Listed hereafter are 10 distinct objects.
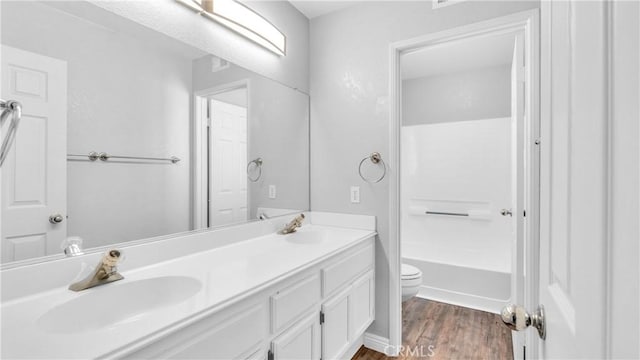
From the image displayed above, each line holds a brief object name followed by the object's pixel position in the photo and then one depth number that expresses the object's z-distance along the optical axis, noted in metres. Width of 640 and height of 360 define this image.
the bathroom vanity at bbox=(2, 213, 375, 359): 0.76
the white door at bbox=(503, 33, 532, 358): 1.75
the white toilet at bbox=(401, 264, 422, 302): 2.48
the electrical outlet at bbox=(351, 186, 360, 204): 2.19
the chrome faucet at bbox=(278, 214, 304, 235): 2.04
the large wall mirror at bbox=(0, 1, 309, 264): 1.00
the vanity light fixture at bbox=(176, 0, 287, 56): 1.58
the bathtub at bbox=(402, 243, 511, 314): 2.71
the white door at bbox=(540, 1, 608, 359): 0.35
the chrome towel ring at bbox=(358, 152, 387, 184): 2.09
